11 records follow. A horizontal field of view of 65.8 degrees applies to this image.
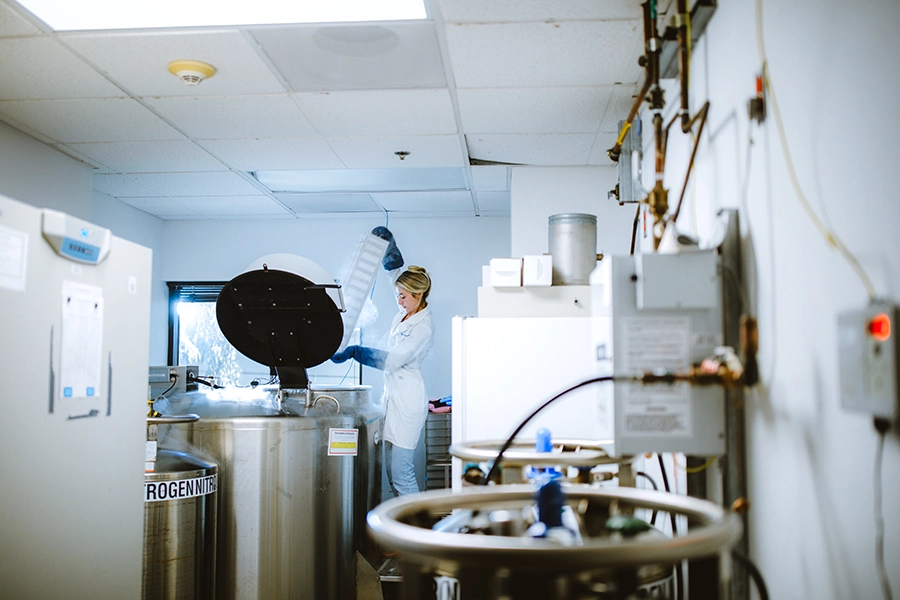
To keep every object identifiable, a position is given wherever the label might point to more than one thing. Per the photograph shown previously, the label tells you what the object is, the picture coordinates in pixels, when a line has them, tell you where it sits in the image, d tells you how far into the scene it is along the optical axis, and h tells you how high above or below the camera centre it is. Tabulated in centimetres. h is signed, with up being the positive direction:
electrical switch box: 89 -1
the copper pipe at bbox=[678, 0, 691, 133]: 172 +75
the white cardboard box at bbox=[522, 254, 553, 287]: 261 +30
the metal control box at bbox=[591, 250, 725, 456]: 141 -3
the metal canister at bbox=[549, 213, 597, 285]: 264 +38
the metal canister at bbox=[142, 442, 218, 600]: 246 -64
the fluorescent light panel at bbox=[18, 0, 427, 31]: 201 +99
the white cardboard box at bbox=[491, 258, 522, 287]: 264 +29
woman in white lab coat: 390 -13
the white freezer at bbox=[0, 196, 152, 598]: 151 -15
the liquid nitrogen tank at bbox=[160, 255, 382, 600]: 280 -40
